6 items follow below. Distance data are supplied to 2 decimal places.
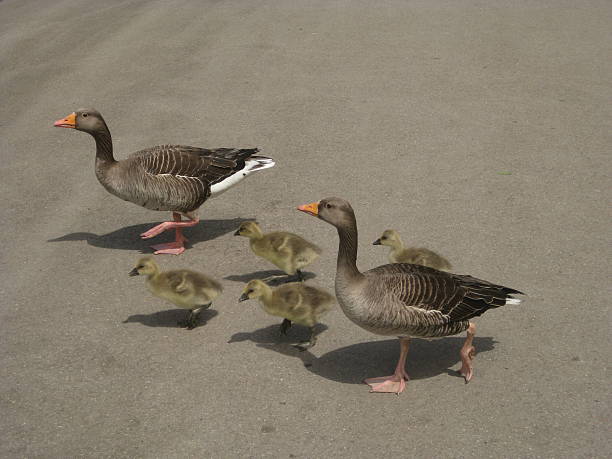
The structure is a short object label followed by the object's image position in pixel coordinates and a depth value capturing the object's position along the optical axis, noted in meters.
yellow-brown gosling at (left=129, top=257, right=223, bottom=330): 6.82
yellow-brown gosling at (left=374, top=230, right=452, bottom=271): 7.22
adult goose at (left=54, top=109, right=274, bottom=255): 8.30
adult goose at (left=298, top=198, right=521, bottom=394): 5.94
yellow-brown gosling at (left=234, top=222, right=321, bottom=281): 7.39
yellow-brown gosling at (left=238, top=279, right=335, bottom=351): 6.55
